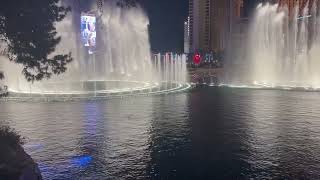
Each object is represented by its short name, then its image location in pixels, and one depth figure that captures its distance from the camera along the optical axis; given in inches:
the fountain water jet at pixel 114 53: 1535.9
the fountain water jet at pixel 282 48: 1424.5
